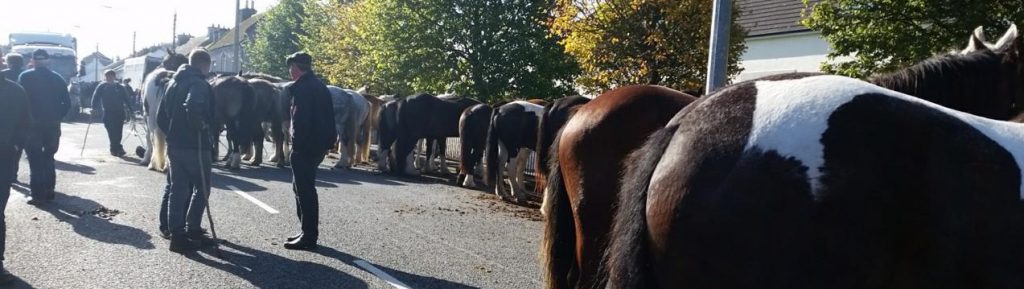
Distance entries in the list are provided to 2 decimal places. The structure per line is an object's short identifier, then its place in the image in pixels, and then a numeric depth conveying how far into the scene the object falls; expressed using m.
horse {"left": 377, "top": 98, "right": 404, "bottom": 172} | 15.29
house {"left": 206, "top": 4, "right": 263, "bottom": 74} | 61.03
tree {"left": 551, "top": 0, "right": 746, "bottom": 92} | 13.27
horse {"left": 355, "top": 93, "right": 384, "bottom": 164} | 17.00
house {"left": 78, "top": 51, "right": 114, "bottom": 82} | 88.31
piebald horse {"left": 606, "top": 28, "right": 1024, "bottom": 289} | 2.07
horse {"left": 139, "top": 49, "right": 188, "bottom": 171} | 8.85
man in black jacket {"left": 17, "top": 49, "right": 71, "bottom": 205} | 8.96
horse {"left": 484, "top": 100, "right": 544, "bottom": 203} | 12.09
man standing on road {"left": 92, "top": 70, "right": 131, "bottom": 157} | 15.66
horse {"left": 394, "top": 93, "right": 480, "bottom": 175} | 14.83
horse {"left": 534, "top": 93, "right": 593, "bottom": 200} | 8.05
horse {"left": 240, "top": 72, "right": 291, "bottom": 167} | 14.86
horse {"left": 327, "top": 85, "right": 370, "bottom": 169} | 15.58
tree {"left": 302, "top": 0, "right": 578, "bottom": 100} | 19.59
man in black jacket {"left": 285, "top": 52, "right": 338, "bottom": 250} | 6.88
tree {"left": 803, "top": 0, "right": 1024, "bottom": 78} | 8.71
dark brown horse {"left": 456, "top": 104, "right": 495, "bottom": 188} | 13.24
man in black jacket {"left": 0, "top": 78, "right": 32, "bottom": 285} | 5.79
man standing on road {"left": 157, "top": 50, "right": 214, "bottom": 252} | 6.77
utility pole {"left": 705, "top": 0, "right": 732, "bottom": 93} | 7.82
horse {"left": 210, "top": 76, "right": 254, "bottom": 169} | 13.90
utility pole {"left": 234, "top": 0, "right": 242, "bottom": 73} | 31.16
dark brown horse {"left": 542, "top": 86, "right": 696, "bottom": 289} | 3.88
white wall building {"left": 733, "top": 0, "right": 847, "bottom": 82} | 19.62
